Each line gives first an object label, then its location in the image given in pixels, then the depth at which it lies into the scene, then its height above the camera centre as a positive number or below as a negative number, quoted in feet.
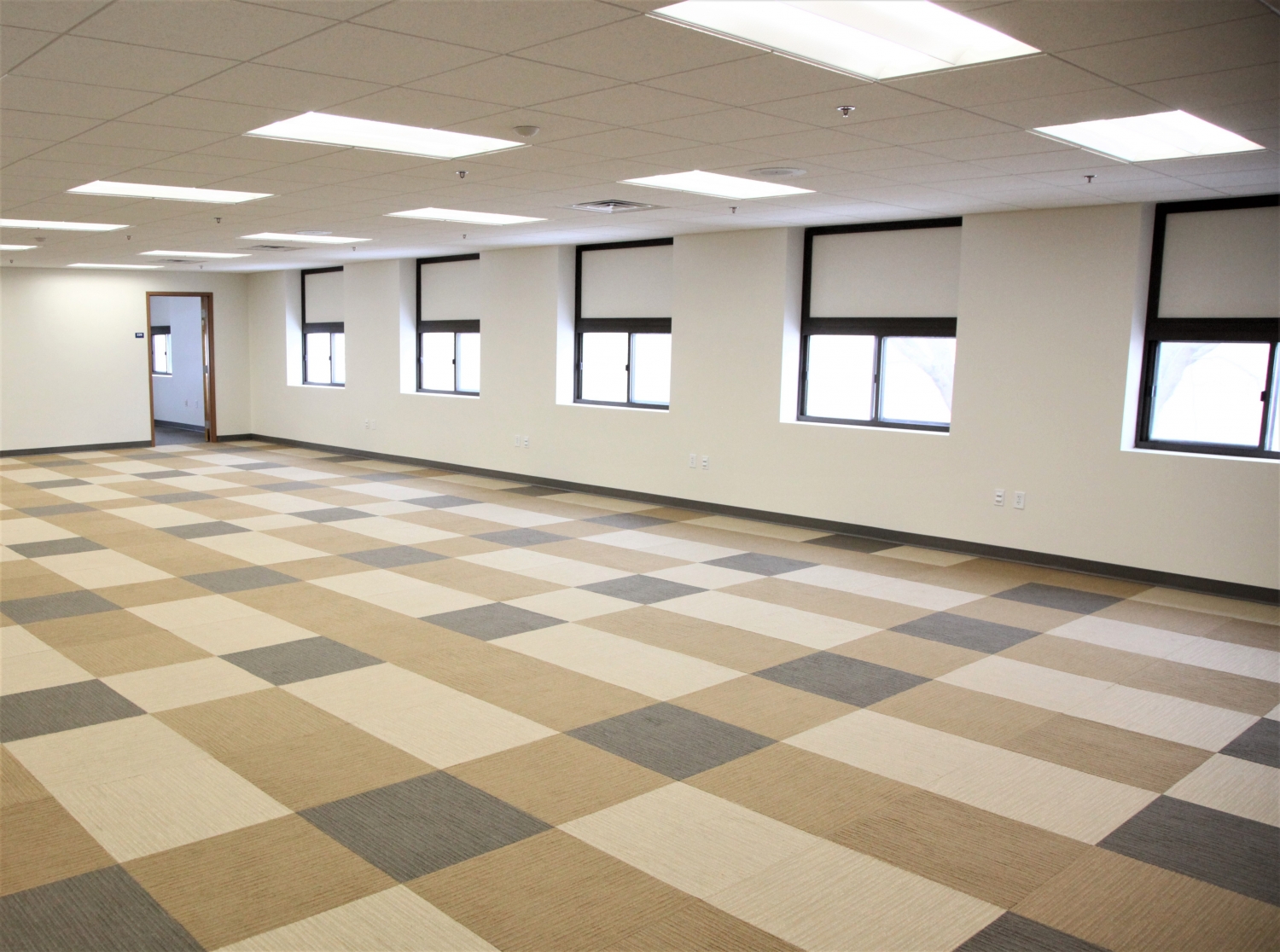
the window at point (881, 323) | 28.53 +0.97
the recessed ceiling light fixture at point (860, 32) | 12.04 +4.11
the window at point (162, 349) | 65.05 -0.78
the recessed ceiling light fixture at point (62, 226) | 30.60 +3.45
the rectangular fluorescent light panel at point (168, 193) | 24.17 +3.65
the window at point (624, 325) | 35.88 +0.90
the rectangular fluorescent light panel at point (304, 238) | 35.50 +3.73
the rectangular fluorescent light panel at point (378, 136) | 17.92 +3.92
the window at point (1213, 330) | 22.85 +0.82
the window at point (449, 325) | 43.42 +0.87
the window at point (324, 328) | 51.08 +0.68
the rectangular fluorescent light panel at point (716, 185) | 23.17 +4.03
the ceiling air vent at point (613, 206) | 26.00 +3.81
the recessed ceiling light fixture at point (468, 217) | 29.61 +3.87
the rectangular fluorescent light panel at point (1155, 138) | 17.84 +4.23
